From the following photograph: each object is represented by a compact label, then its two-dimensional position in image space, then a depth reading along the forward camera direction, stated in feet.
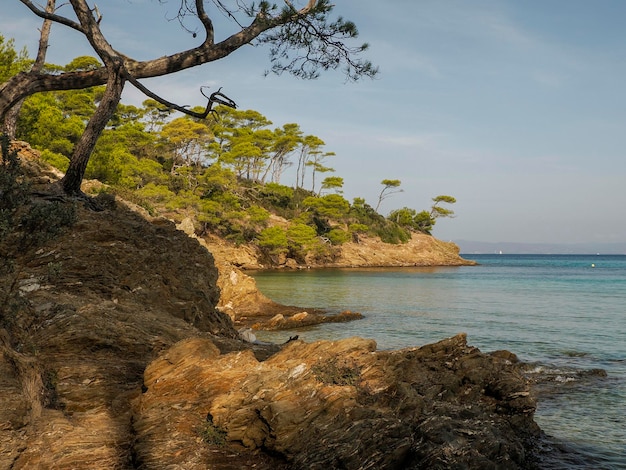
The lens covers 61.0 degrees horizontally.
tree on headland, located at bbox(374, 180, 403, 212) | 325.01
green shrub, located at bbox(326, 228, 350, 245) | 249.55
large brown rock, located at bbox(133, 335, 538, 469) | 18.92
